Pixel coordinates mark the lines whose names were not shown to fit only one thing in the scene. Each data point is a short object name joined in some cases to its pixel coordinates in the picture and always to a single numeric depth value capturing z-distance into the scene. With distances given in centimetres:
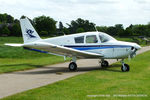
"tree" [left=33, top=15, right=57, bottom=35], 12414
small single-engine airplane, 1274
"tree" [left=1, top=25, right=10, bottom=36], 9800
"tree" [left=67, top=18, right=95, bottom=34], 11638
